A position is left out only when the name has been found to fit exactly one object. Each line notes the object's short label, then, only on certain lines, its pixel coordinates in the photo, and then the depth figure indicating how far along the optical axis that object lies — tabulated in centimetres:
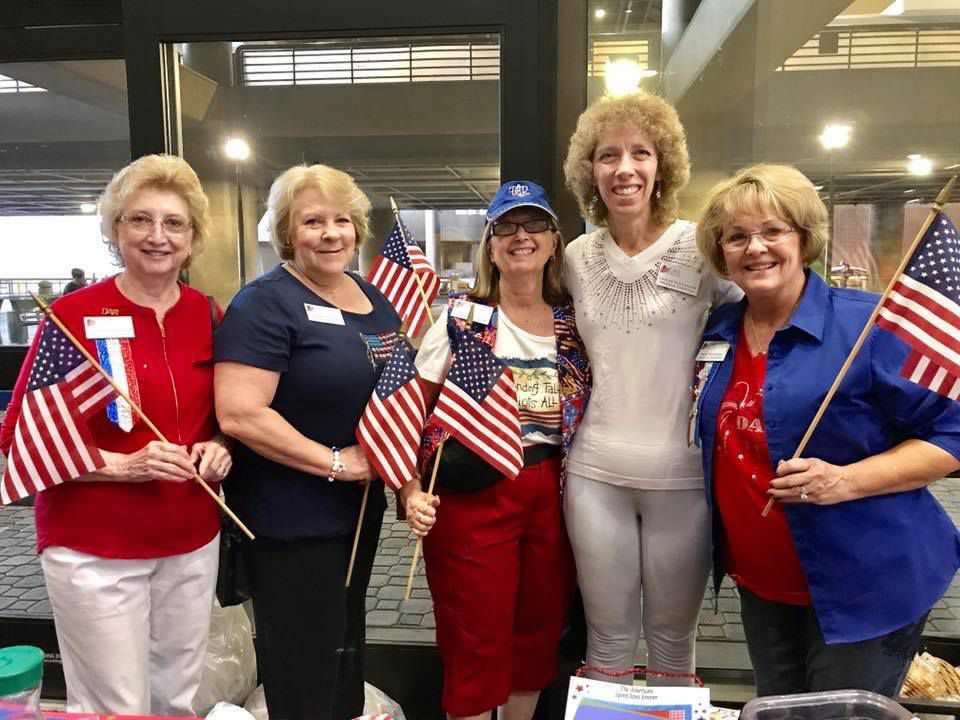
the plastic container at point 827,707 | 109
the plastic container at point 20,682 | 97
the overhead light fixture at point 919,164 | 285
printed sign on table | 114
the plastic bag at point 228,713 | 170
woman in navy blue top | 164
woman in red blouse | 160
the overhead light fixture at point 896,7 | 288
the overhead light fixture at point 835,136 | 287
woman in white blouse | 179
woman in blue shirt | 143
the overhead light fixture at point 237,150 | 263
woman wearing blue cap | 188
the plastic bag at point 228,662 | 248
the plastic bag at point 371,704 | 239
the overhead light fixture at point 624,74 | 250
